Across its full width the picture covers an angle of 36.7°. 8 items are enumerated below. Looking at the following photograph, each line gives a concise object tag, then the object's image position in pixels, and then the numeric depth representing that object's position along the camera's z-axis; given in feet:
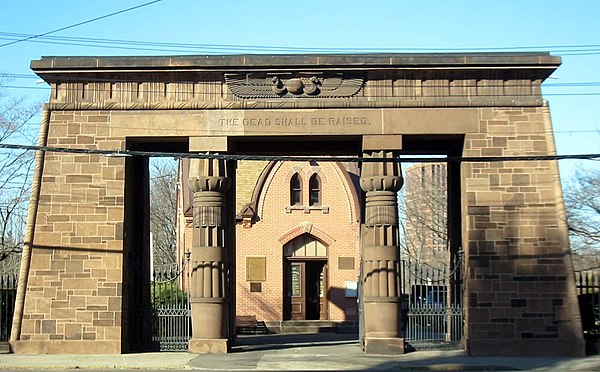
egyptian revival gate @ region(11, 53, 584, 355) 73.82
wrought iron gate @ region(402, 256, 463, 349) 79.77
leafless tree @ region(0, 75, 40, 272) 111.38
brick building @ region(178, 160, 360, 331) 125.49
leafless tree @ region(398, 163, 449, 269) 193.98
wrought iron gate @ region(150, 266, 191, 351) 79.41
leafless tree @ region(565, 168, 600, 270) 114.11
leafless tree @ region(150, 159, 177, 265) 226.38
